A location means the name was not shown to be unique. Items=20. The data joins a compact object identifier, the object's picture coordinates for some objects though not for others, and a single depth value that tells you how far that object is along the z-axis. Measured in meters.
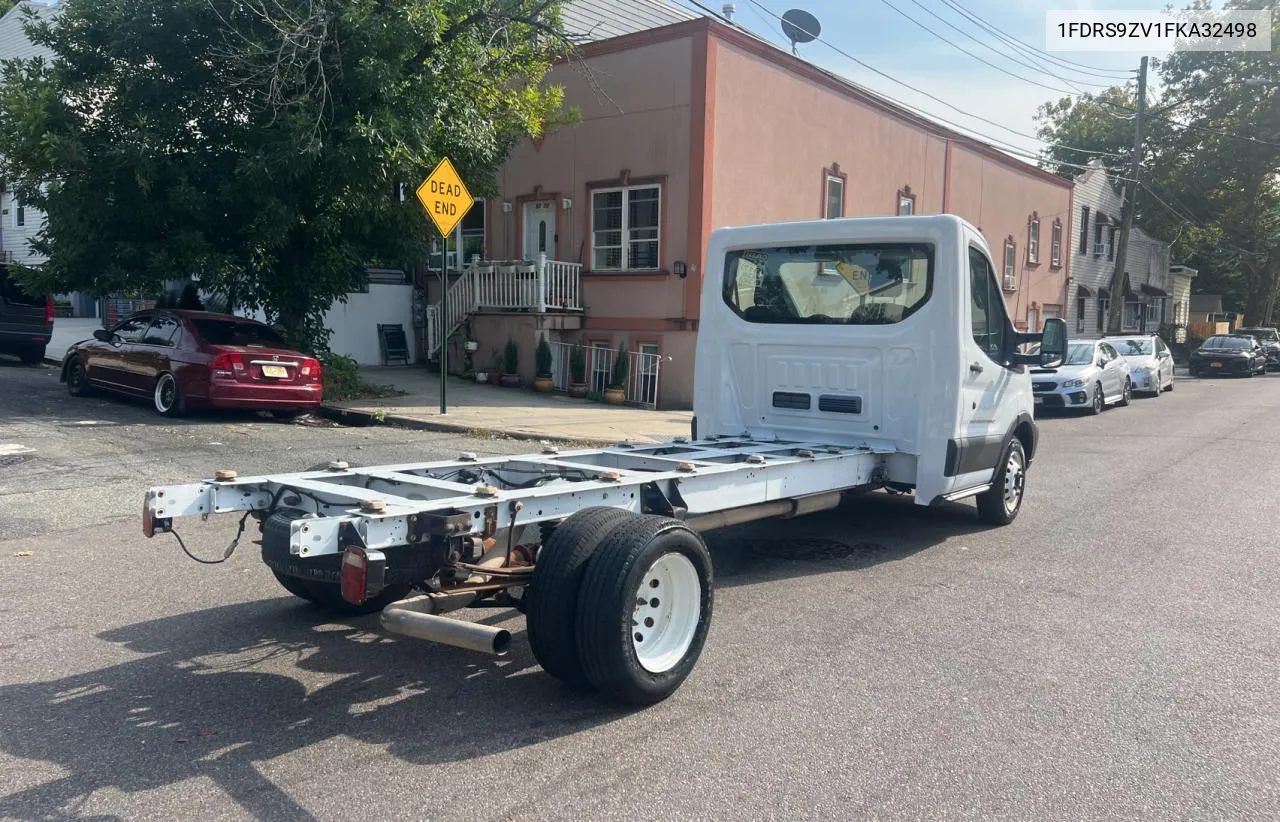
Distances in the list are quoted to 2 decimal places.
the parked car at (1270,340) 37.31
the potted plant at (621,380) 17.70
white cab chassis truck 4.09
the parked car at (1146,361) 23.88
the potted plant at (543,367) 18.41
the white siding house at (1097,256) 38.66
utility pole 32.25
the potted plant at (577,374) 18.27
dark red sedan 12.41
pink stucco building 17.58
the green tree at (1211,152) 41.22
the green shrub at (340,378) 15.65
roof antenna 22.31
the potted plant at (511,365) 18.89
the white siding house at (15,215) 32.31
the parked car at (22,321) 18.47
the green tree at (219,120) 13.38
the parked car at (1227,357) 33.19
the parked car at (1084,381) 18.97
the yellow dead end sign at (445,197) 12.81
